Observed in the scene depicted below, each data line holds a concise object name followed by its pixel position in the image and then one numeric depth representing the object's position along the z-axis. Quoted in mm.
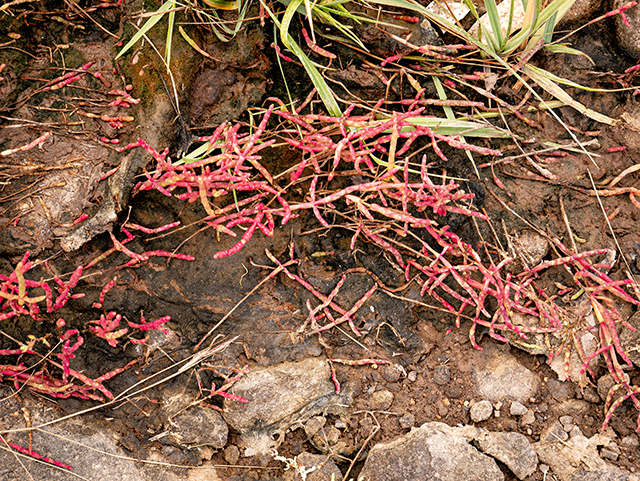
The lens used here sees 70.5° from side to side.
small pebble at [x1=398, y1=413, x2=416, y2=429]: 2512
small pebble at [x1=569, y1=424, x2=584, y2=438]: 2469
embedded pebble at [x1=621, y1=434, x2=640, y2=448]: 2457
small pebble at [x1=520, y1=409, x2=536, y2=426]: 2527
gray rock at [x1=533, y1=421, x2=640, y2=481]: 2389
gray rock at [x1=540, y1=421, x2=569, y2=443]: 2475
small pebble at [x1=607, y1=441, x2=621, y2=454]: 2445
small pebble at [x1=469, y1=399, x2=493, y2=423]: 2508
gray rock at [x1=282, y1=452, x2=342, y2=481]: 2411
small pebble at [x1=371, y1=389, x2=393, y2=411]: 2531
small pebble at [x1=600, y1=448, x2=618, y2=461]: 2432
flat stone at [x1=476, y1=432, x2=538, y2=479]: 2398
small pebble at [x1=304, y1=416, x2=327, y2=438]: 2496
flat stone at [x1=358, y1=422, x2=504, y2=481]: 2336
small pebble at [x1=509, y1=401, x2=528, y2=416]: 2527
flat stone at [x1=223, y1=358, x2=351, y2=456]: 2461
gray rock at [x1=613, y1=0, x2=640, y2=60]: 2607
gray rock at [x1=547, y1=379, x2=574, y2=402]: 2559
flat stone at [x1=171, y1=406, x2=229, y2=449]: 2459
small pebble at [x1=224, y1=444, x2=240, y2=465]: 2471
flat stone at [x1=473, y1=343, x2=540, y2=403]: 2566
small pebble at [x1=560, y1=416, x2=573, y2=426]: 2510
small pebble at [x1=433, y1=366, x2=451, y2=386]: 2566
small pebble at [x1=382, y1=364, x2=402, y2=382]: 2557
